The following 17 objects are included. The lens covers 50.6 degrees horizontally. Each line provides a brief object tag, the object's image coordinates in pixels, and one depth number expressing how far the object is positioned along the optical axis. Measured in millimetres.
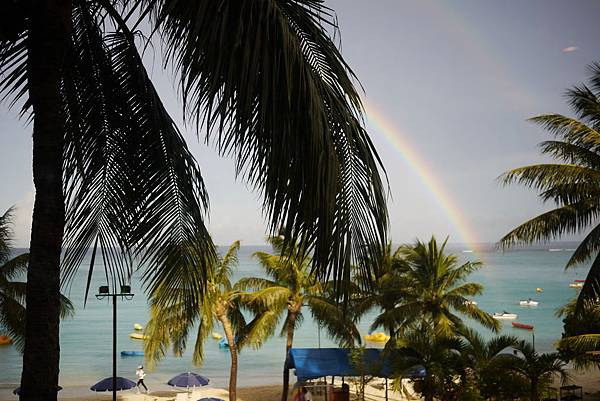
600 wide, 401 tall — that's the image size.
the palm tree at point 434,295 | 19094
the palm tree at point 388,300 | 19047
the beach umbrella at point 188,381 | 21656
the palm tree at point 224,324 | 19333
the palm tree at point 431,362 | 14109
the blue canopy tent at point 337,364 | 15086
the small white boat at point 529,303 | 80125
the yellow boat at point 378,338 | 51219
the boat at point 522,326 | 61894
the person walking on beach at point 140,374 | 29078
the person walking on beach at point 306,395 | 15819
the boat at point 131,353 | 48094
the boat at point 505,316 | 67062
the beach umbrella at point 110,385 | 20312
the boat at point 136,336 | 56881
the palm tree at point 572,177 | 12172
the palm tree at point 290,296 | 19234
